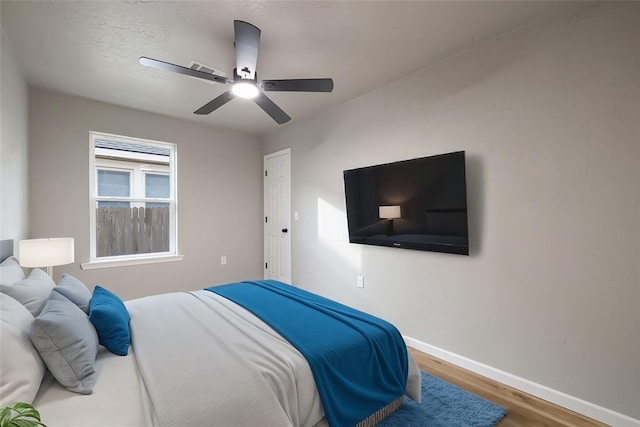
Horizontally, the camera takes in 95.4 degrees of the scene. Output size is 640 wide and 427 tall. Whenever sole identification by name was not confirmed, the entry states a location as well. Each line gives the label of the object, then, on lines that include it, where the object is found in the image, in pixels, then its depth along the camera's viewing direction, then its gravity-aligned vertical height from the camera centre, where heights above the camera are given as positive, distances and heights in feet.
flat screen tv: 7.85 +0.36
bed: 3.58 -2.26
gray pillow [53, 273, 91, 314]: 5.38 -1.35
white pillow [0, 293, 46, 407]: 3.38 -1.73
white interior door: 14.44 +0.12
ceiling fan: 6.08 +3.21
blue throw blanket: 4.85 -2.46
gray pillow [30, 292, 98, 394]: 3.96 -1.80
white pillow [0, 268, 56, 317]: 4.89 -1.24
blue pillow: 4.97 -1.86
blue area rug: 5.87 -4.18
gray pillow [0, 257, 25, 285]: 5.34 -1.00
